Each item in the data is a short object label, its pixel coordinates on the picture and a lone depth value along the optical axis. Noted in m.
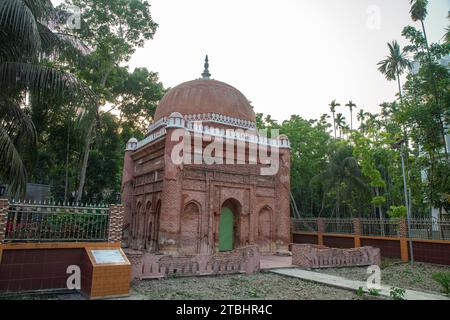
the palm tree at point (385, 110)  32.06
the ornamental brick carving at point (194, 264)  8.62
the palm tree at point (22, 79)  7.26
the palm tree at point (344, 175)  22.69
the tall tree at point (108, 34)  17.29
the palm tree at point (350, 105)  41.88
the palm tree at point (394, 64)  26.53
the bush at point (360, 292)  7.39
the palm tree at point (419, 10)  18.59
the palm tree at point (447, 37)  15.13
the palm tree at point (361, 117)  25.79
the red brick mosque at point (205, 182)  13.91
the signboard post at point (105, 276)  6.87
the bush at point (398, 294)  6.95
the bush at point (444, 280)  7.78
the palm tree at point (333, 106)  41.56
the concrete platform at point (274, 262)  11.31
